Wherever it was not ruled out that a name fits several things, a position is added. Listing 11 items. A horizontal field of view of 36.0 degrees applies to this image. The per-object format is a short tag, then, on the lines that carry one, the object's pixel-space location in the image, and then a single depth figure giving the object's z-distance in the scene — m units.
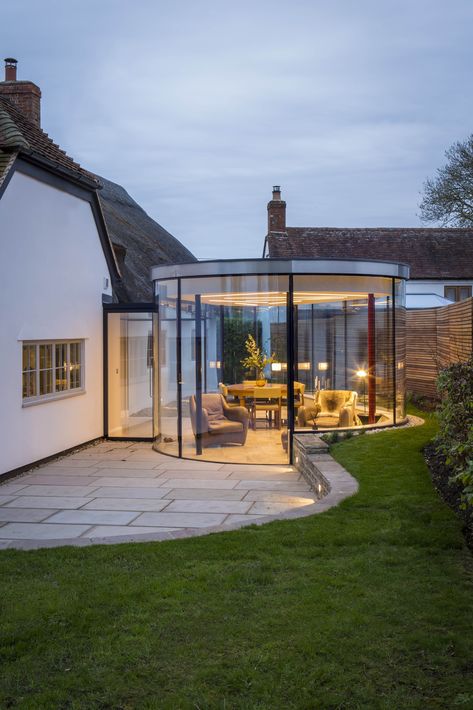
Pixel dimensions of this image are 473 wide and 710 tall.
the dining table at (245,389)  11.56
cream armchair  11.83
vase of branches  11.51
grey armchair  11.91
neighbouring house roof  30.16
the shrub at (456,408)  7.26
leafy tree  32.53
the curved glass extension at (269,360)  11.52
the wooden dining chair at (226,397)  11.71
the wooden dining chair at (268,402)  11.56
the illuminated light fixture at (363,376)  12.37
